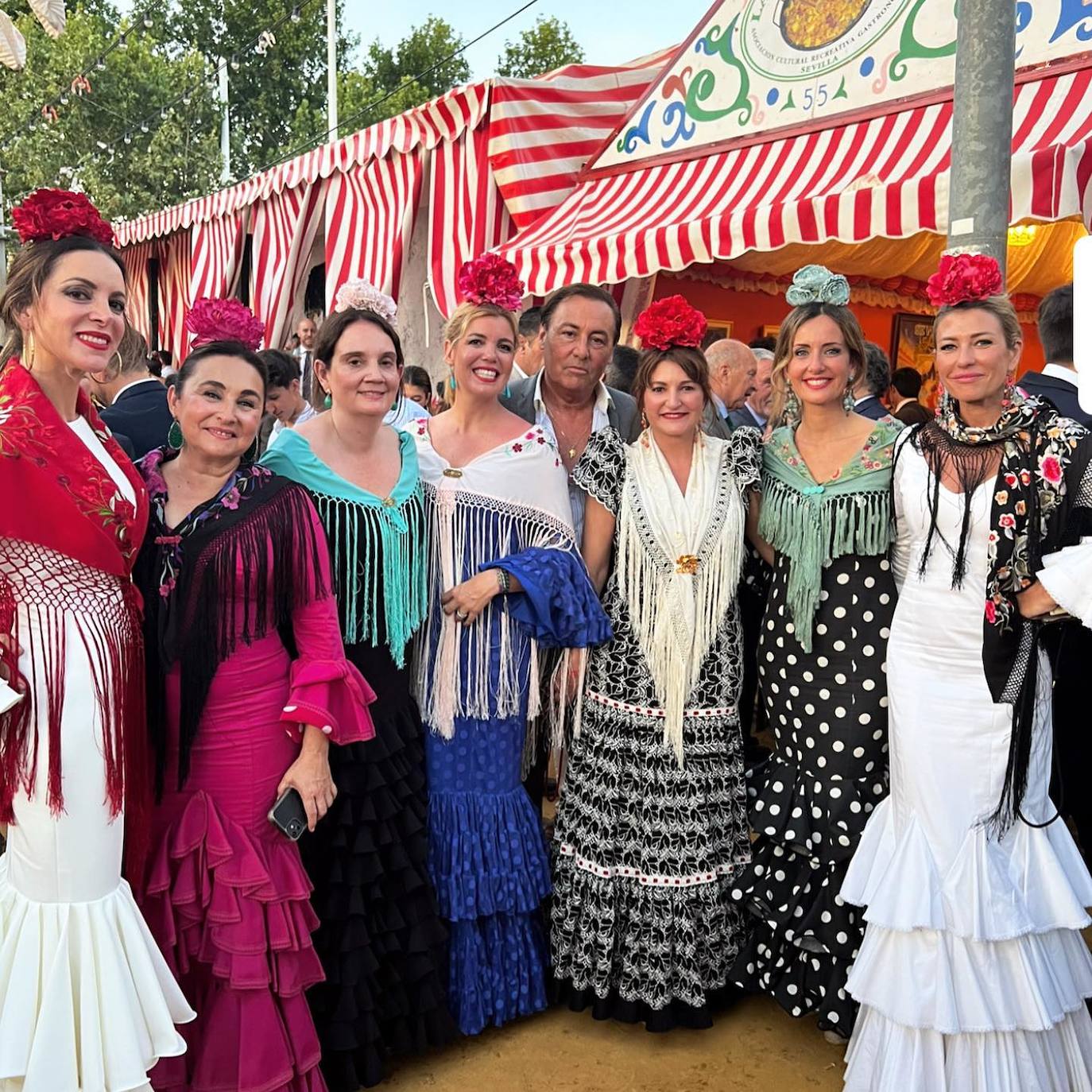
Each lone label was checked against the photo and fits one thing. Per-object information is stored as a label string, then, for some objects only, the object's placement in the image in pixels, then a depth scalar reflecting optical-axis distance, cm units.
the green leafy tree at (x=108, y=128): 2391
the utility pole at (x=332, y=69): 2003
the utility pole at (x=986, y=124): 319
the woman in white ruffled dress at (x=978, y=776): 245
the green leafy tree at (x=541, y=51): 3344
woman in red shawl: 198
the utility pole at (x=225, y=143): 2538
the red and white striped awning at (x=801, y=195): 484
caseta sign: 561
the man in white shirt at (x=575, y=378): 345
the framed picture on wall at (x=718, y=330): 890
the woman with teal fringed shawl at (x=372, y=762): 265
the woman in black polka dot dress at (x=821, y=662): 282
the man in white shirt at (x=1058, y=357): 318
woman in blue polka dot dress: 291
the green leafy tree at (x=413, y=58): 3450
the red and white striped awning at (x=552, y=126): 765
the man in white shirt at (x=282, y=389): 459
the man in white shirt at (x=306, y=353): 789
